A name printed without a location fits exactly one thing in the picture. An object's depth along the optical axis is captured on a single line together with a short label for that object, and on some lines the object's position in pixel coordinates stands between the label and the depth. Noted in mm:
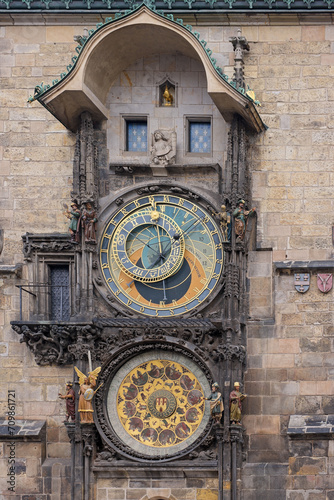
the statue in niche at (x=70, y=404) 24297
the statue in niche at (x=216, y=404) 24047
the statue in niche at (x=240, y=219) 24516
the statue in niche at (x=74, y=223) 24719
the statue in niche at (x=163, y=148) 25031
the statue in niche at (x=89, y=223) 24734
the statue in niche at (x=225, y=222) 24619
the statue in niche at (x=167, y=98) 25344
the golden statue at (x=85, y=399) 24188
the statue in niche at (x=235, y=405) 24062
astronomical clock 24484
